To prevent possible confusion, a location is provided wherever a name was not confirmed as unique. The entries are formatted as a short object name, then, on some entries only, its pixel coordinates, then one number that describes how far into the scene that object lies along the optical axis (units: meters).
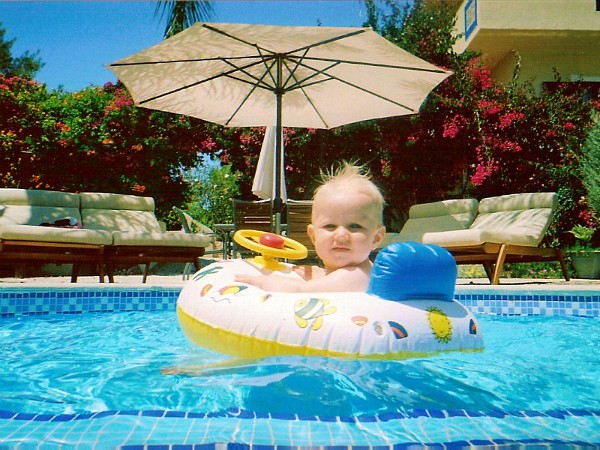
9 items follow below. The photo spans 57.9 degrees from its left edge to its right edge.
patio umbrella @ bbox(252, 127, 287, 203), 6.84
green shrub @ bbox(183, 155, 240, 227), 14.94
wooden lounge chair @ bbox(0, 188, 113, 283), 5.79
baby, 2.51
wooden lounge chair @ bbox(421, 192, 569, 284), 6.13
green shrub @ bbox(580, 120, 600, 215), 8.25
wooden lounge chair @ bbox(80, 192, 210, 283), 6.41
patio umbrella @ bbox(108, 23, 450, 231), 5.08
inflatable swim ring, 2.13
